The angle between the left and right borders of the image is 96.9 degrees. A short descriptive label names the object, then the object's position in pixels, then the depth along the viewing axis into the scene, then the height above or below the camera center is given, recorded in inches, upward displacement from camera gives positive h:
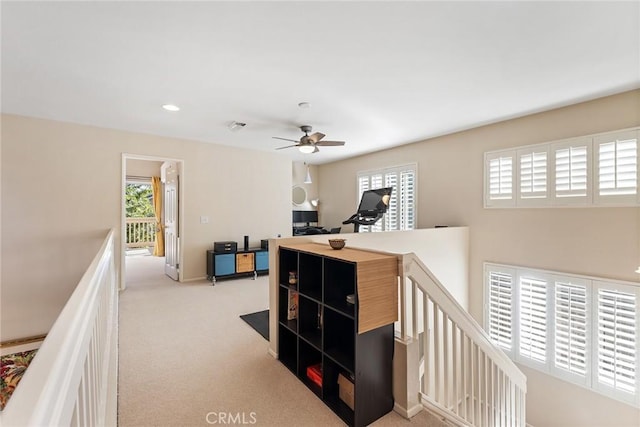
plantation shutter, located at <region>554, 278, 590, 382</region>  136.9 -56.6
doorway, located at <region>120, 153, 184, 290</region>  195.4 -5.7
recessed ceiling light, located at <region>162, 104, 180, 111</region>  136.1 +51.5
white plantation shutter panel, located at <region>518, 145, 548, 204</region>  151.0 +21.4
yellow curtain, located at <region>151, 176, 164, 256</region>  295.1 -0.6
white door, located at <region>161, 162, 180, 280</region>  202.2 -4.7
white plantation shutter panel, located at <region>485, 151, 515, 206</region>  164.1 +20.3
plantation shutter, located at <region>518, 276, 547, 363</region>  150.1 -57.4
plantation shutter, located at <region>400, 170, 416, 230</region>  217.6 +10.6
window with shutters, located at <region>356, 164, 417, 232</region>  218.2 +13.6
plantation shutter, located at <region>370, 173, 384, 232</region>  241.0 +24.8
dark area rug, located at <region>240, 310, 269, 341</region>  120.2 -49.9
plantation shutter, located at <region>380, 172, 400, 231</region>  228.7 +2.9
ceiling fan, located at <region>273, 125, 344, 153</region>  157.7 +40.0
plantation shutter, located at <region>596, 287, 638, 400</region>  123.8 -57.5
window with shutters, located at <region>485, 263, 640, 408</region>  125.4 -56.7
